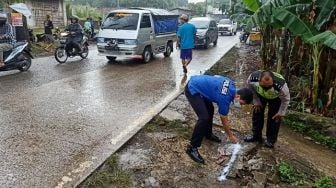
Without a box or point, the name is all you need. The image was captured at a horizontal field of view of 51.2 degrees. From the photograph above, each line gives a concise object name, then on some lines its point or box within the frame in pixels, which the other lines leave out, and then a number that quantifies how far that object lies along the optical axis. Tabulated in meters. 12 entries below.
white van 12.21
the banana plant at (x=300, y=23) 5.96
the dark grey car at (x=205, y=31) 19.06
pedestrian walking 10.71
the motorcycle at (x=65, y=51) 12.46
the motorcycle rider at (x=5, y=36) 9.81
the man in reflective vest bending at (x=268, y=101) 4.68
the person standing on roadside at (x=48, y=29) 16.81
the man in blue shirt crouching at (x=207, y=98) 4.23
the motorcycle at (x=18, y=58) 9.96
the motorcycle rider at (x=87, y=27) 21.09
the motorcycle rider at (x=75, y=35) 12.88
